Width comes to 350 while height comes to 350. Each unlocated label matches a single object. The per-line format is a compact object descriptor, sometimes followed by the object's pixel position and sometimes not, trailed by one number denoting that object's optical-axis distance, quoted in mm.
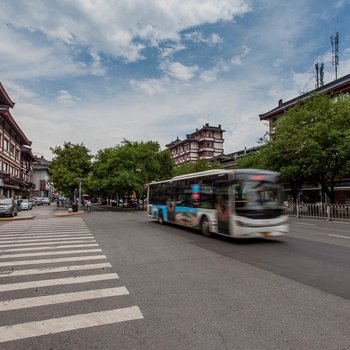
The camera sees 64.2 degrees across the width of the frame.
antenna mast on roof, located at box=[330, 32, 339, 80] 39906
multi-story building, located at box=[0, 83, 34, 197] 36969
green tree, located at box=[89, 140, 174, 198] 38375
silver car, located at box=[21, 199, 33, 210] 39619
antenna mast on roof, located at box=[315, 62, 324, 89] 44656
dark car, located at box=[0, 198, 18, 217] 23812
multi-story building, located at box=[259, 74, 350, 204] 33000
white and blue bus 10211
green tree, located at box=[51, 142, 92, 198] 45312
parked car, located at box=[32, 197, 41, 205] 64419
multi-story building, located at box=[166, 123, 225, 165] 79812
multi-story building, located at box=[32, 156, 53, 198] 85562
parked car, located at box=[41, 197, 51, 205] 68500
